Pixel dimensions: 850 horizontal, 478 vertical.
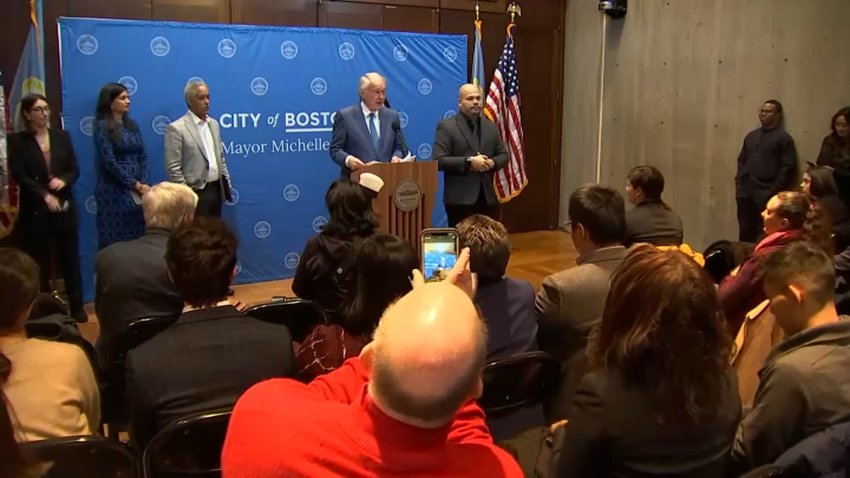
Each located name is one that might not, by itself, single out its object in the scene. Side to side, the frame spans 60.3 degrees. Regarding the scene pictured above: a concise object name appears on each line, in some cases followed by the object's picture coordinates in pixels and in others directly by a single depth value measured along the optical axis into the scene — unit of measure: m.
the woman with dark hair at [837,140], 5.46
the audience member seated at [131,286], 2.76
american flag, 7.33
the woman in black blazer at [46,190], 4.63
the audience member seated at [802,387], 1.79
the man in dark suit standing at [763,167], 6.03
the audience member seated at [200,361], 1.87
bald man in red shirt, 1.04
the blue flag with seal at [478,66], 7.29
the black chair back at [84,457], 1.57
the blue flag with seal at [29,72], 4.86
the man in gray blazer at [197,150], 5.16
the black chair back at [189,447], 1.70
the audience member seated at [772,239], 2.81
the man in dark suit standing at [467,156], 5.12
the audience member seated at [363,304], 2.11
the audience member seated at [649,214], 3.71
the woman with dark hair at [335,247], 2.97
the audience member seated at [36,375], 1.80
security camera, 7.59
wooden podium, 4.41
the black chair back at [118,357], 2.44
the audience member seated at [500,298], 2.39
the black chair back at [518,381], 2.15
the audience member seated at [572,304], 2.47
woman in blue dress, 4.98
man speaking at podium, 5.03
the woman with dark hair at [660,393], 1.50
